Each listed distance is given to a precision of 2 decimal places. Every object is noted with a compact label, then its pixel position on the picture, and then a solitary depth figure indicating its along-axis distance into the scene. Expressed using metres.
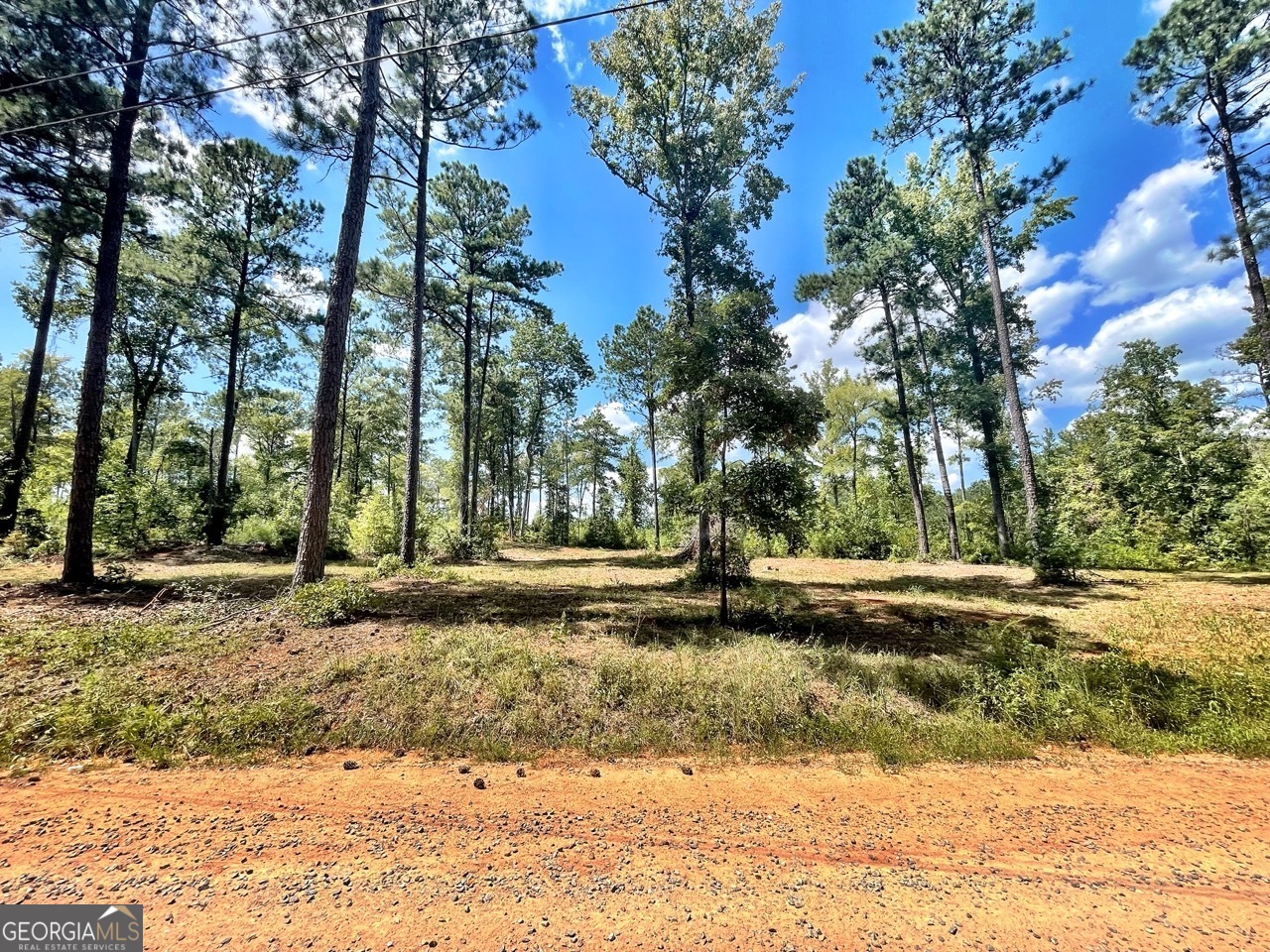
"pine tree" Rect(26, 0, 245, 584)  7.33
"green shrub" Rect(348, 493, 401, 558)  14.45
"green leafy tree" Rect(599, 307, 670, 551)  16.45
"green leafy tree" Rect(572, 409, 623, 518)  32.34
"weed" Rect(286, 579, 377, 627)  5.61
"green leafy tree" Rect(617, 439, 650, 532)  32.97
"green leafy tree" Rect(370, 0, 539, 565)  10.60
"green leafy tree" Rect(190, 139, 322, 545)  13.98
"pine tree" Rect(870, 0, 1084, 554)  11.17
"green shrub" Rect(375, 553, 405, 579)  9.69
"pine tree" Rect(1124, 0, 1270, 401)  10.04
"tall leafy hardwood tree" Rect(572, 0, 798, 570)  11.80
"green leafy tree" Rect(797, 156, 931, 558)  15.36
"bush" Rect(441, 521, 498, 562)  14.40
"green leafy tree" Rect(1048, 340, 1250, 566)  13.20
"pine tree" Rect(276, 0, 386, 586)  6.82
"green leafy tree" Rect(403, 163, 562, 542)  14.75
